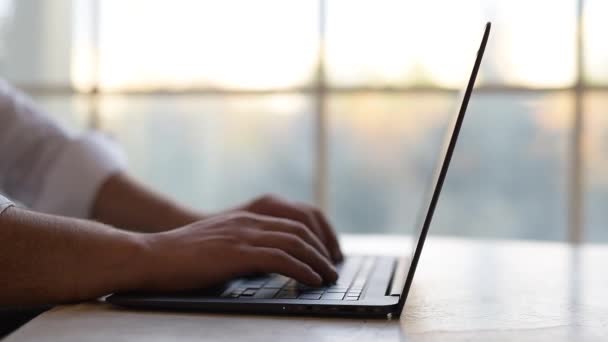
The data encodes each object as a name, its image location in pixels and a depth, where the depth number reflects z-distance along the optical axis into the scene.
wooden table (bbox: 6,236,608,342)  0.59
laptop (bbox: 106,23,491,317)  0.61
